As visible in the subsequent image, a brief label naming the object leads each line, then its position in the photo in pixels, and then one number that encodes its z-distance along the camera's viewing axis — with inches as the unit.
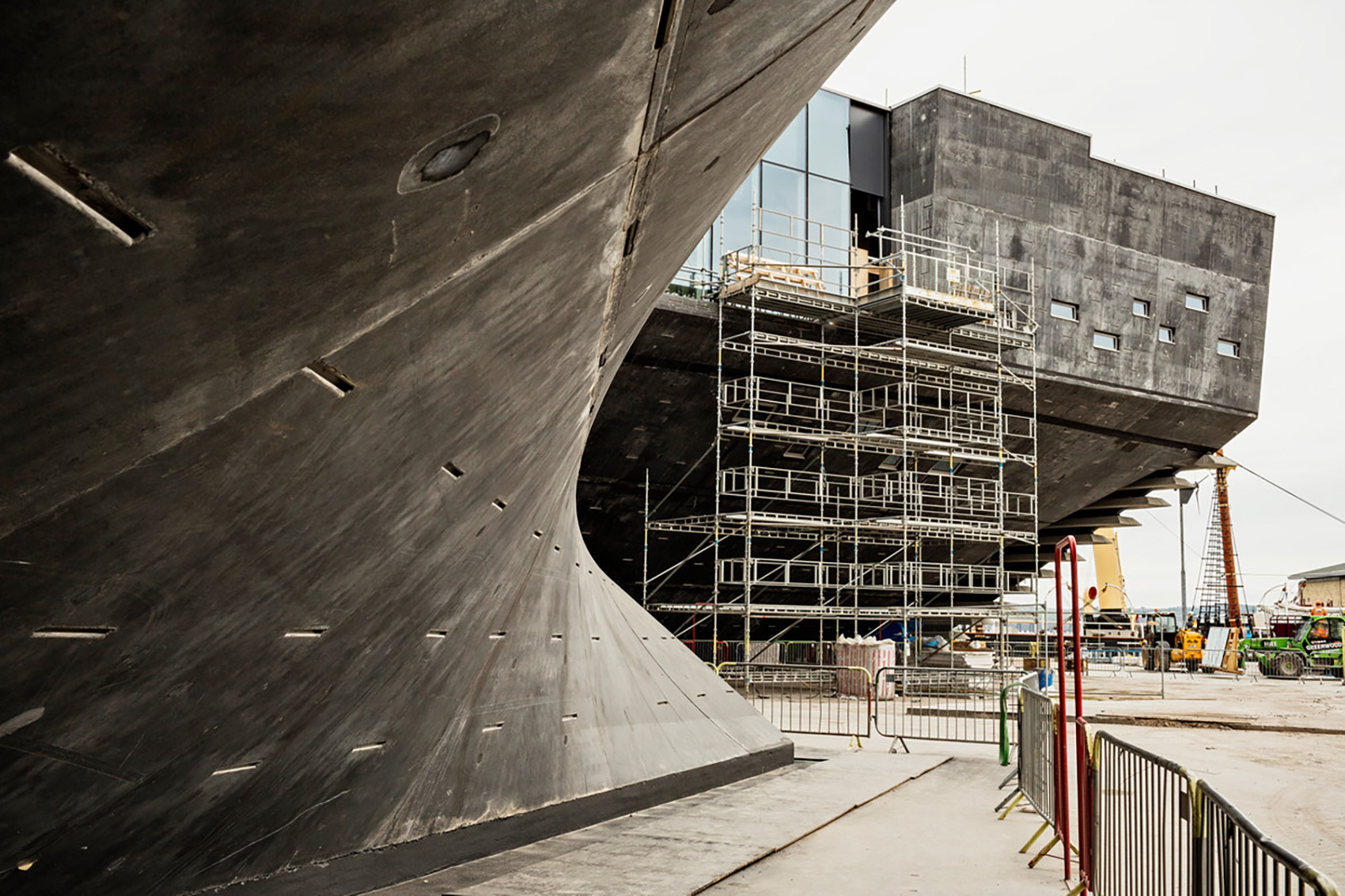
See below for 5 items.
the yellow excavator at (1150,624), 1577.3
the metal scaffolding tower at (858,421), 918.4
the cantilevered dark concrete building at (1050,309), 917.2
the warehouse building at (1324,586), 2780.5
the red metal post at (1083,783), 233.8
